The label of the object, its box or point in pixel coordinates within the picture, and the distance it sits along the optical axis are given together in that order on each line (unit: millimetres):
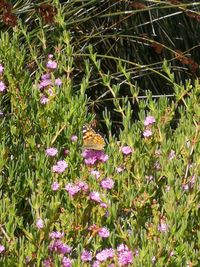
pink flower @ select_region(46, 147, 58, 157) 3987
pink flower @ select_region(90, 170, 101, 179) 3834
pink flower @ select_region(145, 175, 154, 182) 3896
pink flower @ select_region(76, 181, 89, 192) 3643
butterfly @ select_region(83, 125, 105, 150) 3985
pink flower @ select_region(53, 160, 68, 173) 3883
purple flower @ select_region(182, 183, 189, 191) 3765
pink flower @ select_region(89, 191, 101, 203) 3650
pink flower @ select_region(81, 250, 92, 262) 3402
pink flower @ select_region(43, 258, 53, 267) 3319
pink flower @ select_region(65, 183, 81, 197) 3622
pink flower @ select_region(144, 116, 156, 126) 4153
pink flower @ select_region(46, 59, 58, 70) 4743
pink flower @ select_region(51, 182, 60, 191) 3742
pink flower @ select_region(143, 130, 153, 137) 4053
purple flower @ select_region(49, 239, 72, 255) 3462
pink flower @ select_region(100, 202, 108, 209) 3634
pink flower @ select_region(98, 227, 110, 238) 3529
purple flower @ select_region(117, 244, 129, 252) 3433
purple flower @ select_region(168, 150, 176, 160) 4109
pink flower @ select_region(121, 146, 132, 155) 4013
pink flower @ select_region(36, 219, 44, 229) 3395
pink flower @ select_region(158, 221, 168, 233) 3543
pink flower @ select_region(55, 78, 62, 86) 4641
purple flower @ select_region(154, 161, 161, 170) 4053
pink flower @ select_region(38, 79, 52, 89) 4615
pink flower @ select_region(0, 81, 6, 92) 4386
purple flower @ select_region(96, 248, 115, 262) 3373
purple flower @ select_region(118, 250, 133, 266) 3334
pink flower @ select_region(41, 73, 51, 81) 4701
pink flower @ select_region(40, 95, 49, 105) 4434
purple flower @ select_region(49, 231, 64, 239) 3510
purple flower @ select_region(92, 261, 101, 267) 3425
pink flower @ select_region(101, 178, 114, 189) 3748
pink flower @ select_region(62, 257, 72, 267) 3401
